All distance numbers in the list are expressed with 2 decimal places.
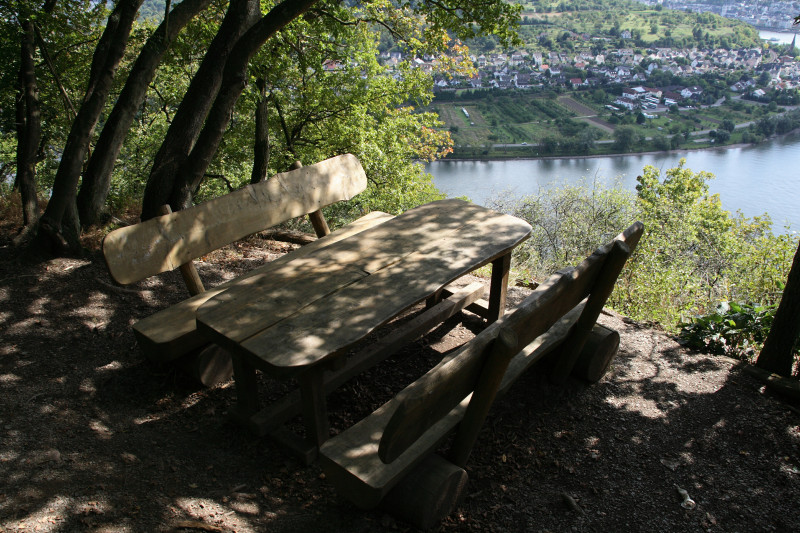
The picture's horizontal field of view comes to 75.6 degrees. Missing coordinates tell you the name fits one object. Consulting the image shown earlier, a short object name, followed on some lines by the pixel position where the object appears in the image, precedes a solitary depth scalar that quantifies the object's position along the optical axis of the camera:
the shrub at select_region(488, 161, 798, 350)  6.09
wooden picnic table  2.20
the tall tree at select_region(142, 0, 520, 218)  4.29
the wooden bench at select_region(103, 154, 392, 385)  2.82
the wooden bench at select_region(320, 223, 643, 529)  1.75
